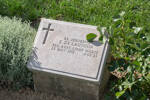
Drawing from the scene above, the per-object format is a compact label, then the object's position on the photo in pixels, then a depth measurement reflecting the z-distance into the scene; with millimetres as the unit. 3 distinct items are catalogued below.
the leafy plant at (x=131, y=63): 3312
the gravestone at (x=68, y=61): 3471
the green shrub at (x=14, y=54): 3732
